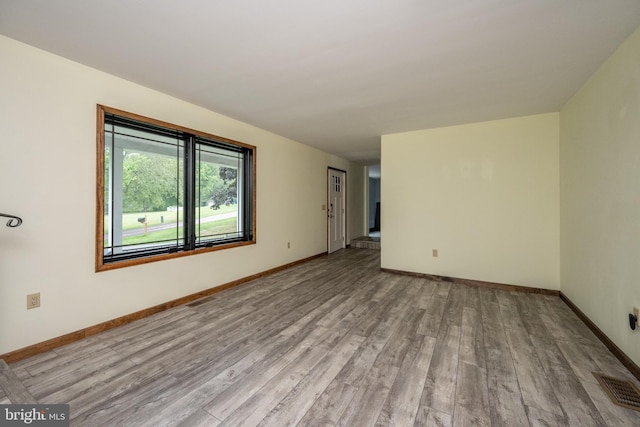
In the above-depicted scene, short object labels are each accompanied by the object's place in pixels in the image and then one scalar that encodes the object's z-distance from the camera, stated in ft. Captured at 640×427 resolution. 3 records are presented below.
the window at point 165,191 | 8.54
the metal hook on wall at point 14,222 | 6.25
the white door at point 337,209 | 21.16
